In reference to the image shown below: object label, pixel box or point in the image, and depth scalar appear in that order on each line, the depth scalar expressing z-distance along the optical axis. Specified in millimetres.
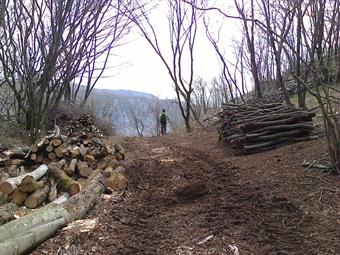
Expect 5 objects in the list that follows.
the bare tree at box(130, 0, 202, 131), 19516
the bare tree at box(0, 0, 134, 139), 10828
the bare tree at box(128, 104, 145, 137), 39394
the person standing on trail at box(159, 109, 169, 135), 21766
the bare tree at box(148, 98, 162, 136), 39588
